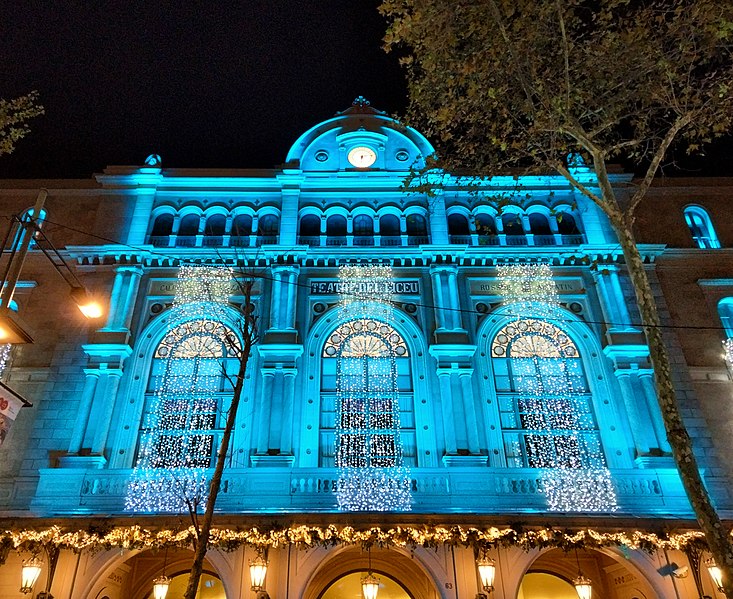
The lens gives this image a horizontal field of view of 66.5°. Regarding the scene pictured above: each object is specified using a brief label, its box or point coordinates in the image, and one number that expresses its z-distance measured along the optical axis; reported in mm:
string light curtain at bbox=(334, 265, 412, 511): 16297
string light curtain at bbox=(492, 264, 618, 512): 16391
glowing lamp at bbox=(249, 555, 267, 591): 13453
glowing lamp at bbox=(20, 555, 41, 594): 13320
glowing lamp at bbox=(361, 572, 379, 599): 13539
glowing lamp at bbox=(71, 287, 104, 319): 9000
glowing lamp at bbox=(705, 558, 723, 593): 13280
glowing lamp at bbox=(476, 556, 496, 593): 13602
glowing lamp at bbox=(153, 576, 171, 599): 13828
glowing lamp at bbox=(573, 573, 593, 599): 13633
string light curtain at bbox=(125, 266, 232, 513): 16312
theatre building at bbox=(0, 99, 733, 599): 14375
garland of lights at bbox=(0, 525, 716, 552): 13641
